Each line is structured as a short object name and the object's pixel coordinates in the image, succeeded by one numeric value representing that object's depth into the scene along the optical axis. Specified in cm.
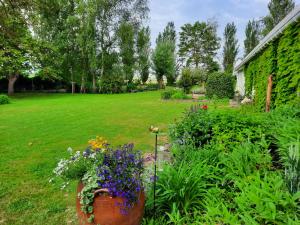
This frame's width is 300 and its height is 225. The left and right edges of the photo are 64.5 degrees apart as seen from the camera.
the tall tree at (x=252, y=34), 3481
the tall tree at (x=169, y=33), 3889
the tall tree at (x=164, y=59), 2911
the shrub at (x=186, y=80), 2159
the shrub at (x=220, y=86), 1666
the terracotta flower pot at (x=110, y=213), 201
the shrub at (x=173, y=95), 1641
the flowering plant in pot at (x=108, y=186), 201
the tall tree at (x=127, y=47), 2542
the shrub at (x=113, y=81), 2617
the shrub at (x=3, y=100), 1552
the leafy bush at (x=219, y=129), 358
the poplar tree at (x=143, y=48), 2831
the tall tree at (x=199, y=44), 3925
